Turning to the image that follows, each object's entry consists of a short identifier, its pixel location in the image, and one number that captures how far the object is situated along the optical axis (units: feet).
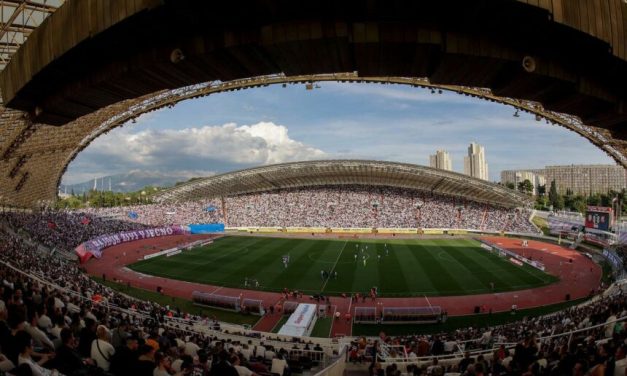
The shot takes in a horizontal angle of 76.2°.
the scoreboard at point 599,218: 151.02
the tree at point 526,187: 432.66
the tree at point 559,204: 346.95
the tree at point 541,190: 482.45
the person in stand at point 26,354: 14.64
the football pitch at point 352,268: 108.99
